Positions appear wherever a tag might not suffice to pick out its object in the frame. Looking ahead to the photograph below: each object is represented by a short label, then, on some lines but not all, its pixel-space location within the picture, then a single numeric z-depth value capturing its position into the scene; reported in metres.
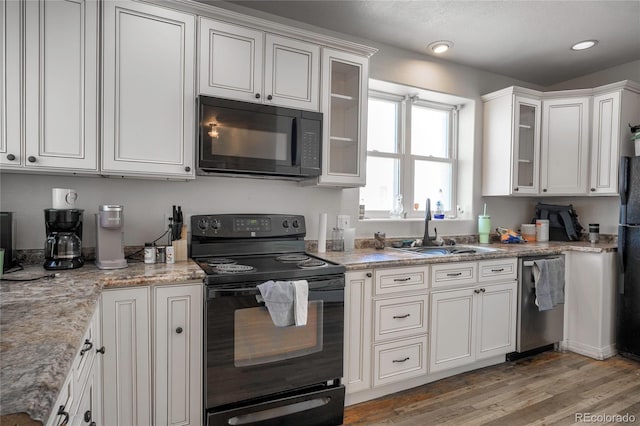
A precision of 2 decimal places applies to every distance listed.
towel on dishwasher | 2.84
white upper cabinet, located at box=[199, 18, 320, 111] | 2.06
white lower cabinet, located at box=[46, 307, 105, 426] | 0.93
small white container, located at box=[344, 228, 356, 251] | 2.74
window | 3.20
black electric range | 1.75
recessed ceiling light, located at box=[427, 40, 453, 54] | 2.98
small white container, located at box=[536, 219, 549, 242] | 3.57
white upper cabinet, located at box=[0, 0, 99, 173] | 1.65
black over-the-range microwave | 2.04
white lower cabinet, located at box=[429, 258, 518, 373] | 2.48
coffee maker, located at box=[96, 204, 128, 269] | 1.81
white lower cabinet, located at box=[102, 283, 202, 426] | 1.61
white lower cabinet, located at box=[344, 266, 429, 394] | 2.16
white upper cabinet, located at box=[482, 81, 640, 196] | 3.20
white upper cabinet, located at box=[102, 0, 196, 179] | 1.85
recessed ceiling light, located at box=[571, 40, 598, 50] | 2.93
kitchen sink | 2.66
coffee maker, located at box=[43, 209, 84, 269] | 1.74
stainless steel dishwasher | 2.85
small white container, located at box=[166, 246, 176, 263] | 2.00
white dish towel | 1.77
